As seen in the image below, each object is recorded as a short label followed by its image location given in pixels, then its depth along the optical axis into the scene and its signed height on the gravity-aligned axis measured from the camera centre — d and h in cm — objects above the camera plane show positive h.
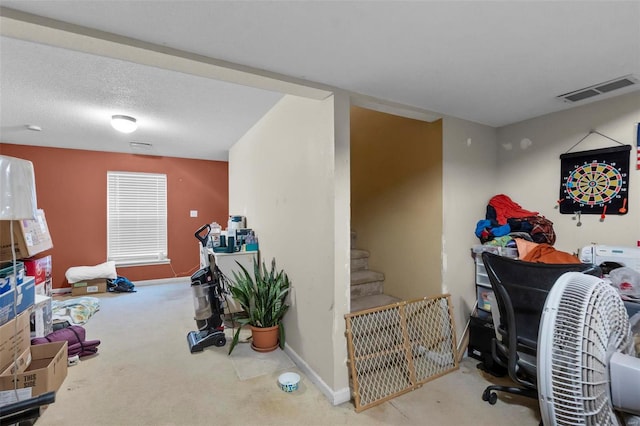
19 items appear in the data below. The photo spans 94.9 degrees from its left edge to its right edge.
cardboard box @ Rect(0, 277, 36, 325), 200 -67
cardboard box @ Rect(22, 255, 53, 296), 373 -81
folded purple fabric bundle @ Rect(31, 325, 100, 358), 256 -117
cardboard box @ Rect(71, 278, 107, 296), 448 -118
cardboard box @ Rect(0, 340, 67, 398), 188 -112
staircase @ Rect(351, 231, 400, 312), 281 -79
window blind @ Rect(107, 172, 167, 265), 500 -12
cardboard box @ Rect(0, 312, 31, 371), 193 -89
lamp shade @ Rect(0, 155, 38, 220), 164 +13
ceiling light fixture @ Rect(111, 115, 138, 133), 311 +94
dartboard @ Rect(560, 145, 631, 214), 218 +22
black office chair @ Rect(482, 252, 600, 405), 169 -57
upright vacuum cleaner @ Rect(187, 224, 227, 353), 288 -94
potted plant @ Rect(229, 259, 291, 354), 272 -92
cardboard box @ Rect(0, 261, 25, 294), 202 -47
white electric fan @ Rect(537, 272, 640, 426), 75 -41
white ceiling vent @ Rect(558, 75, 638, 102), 190 +83
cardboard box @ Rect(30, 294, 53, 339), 258 -97
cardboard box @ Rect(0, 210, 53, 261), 255 -31
